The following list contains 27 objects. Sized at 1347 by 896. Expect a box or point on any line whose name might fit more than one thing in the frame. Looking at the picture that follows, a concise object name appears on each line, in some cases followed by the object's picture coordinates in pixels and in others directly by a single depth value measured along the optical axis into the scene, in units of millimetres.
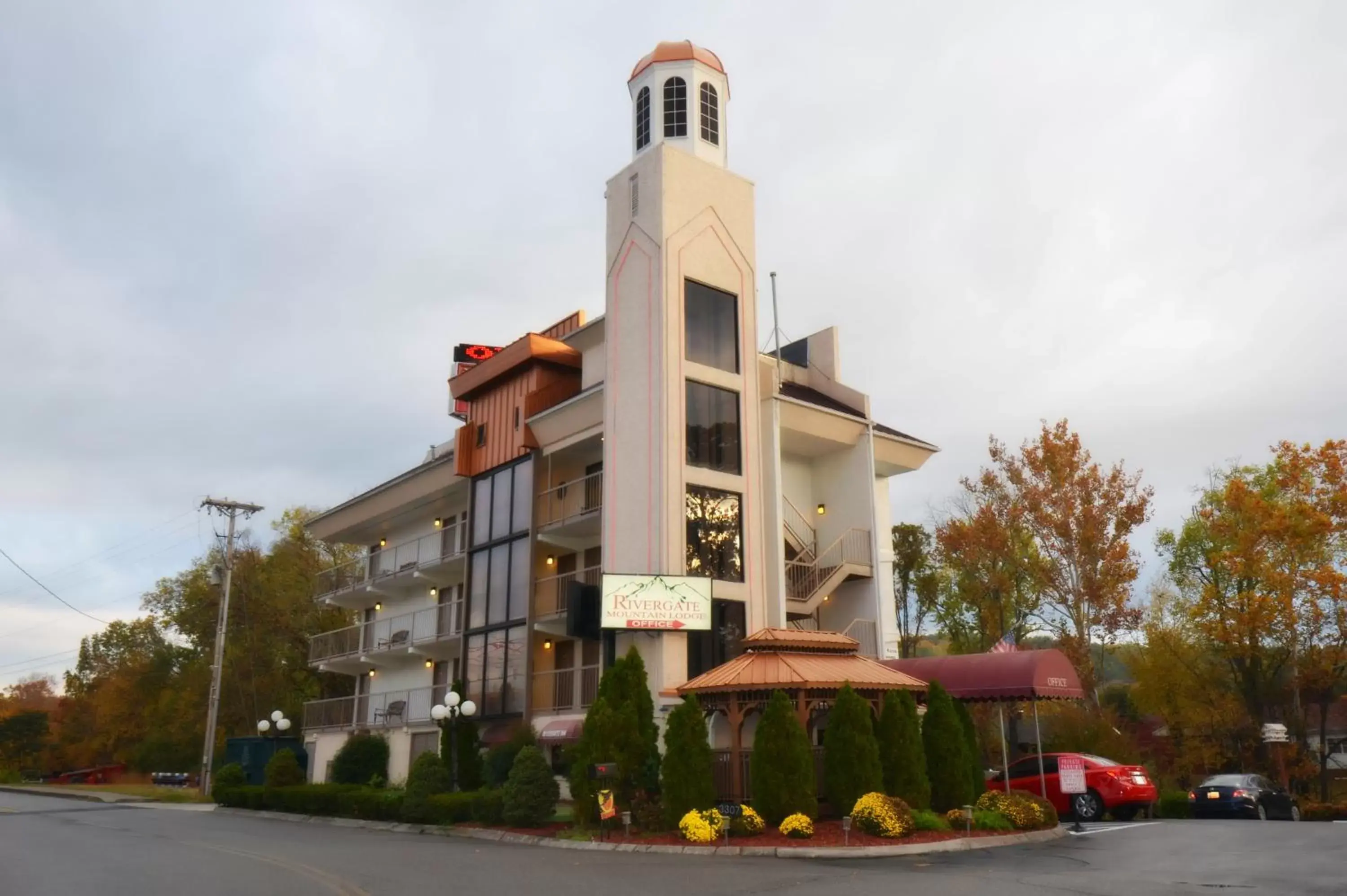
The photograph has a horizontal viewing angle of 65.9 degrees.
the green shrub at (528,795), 22375
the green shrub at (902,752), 20484
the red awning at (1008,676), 22656
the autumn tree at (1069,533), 35812
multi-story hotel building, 26828
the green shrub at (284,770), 32625
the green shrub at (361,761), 33219
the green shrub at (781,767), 19484
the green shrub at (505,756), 26656
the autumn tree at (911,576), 50469
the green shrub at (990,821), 19203
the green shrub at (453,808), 23844
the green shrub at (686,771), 20031
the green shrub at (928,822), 18844
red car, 22812
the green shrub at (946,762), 21469
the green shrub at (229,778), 34594
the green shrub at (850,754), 19891
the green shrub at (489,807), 23219
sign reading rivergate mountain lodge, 24625
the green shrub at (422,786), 24812
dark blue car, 24578
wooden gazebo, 21062
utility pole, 42594
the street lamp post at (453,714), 25422
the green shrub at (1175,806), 26859
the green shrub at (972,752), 22156
